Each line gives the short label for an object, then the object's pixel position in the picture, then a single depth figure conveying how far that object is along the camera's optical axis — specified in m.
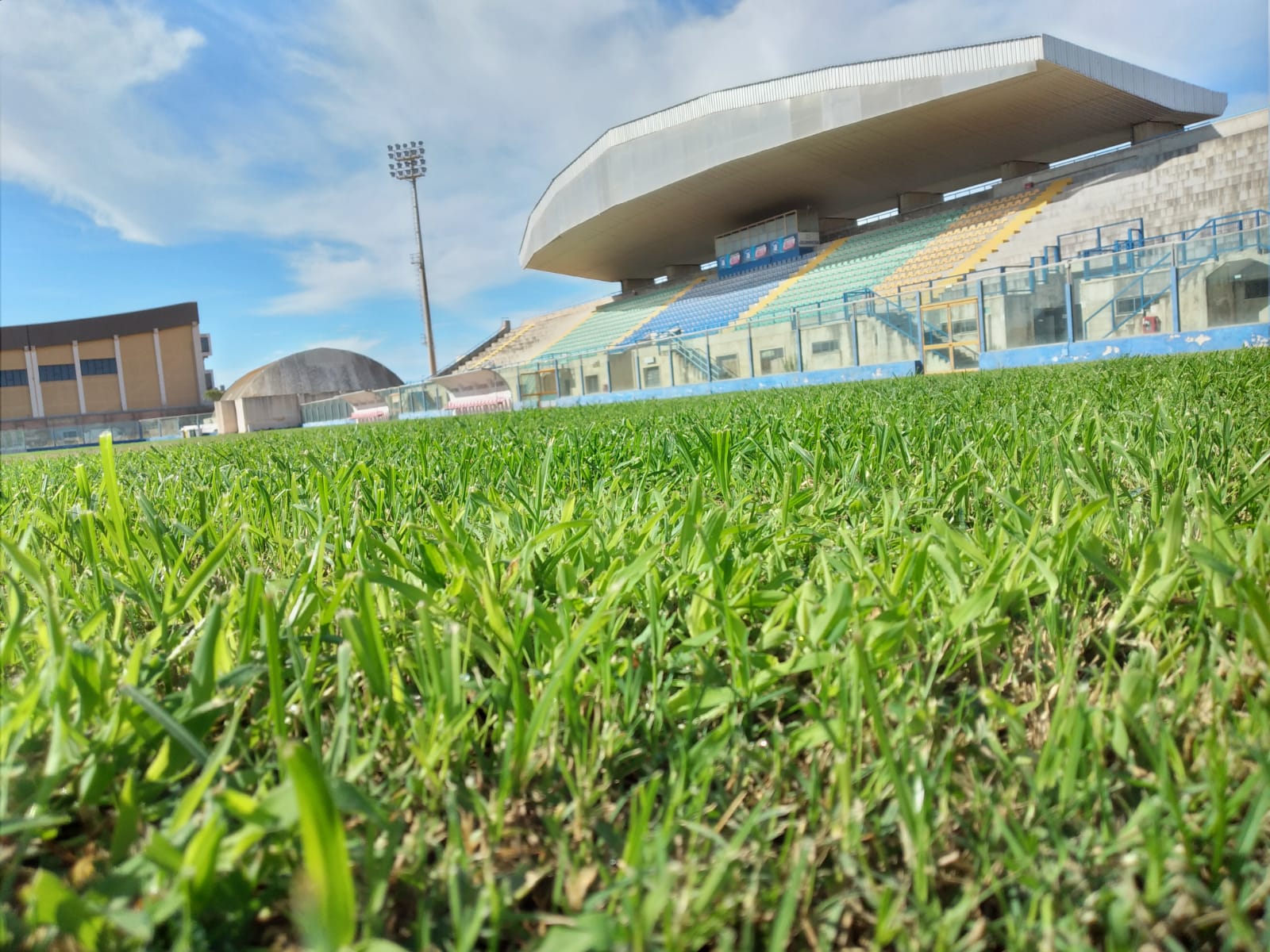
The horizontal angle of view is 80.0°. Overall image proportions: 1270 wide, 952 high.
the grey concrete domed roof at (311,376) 52.44
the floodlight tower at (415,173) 44.12
